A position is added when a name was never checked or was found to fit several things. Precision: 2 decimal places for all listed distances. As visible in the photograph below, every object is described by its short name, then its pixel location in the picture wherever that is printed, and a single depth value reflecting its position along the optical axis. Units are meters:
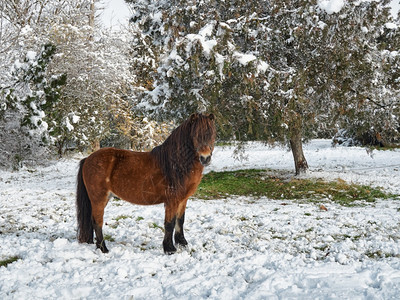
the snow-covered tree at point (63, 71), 9.15
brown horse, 3.69
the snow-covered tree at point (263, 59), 6.70
